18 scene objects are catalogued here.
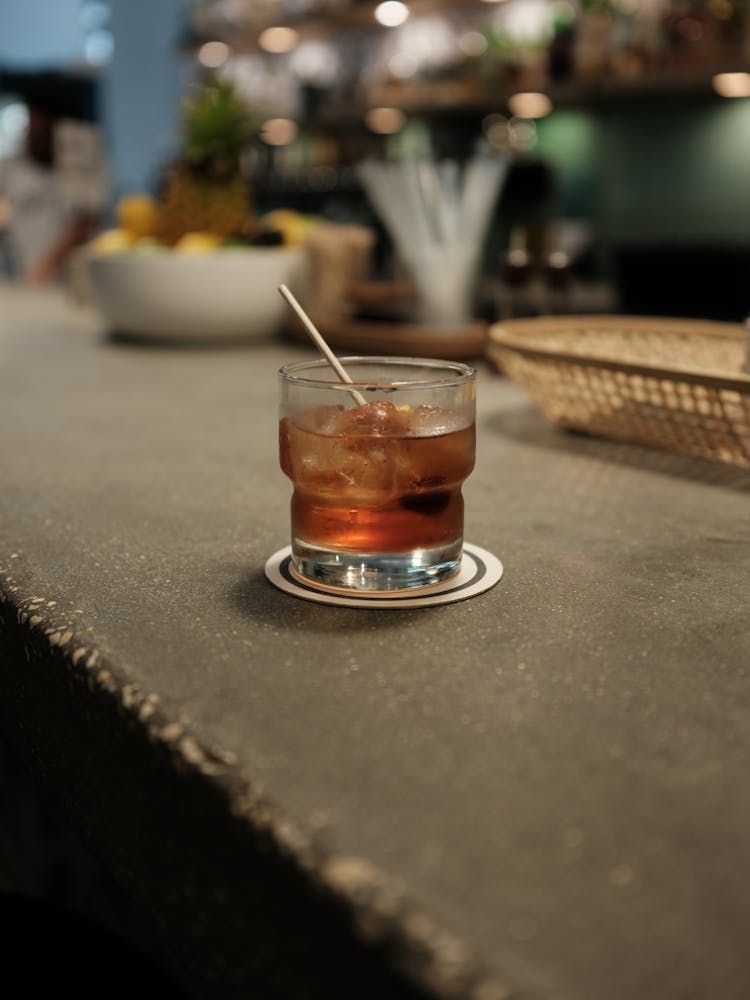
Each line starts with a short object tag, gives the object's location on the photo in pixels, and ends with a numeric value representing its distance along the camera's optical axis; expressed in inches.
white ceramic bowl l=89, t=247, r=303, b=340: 62.3
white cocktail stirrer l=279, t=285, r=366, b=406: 23.4
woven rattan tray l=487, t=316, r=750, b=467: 30.6
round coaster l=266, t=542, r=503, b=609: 21.6
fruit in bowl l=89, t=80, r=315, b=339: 62.5
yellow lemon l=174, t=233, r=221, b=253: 64.6
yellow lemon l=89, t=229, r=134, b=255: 69.0
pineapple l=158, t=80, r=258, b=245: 66.4
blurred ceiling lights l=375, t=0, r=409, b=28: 184.5
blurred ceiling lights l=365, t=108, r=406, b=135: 194.9
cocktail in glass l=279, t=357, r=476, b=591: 22.0
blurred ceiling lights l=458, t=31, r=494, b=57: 184.7
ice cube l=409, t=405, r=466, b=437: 22.3
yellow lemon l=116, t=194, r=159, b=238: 68.1
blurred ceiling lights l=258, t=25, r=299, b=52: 207.2
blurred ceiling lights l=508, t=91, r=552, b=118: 167.2
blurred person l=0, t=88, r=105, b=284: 142.9
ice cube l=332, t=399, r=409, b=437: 22.0
